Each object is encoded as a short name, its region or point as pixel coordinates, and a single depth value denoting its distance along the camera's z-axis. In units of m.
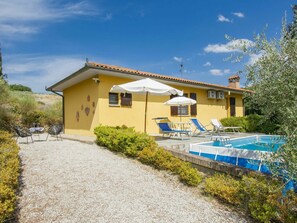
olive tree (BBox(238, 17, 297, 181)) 2.85
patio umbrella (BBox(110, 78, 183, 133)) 8.66
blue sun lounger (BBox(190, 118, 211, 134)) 12.60
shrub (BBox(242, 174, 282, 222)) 3.44
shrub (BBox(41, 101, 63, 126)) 18.20
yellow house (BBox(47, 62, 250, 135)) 10.82
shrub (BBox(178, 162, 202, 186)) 5.07
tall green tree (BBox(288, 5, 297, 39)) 3.84
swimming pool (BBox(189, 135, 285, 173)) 3.51
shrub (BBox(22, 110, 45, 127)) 17.25
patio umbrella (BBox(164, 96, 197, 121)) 11.46
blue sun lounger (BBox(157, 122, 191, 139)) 10.82
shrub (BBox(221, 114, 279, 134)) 16.64
